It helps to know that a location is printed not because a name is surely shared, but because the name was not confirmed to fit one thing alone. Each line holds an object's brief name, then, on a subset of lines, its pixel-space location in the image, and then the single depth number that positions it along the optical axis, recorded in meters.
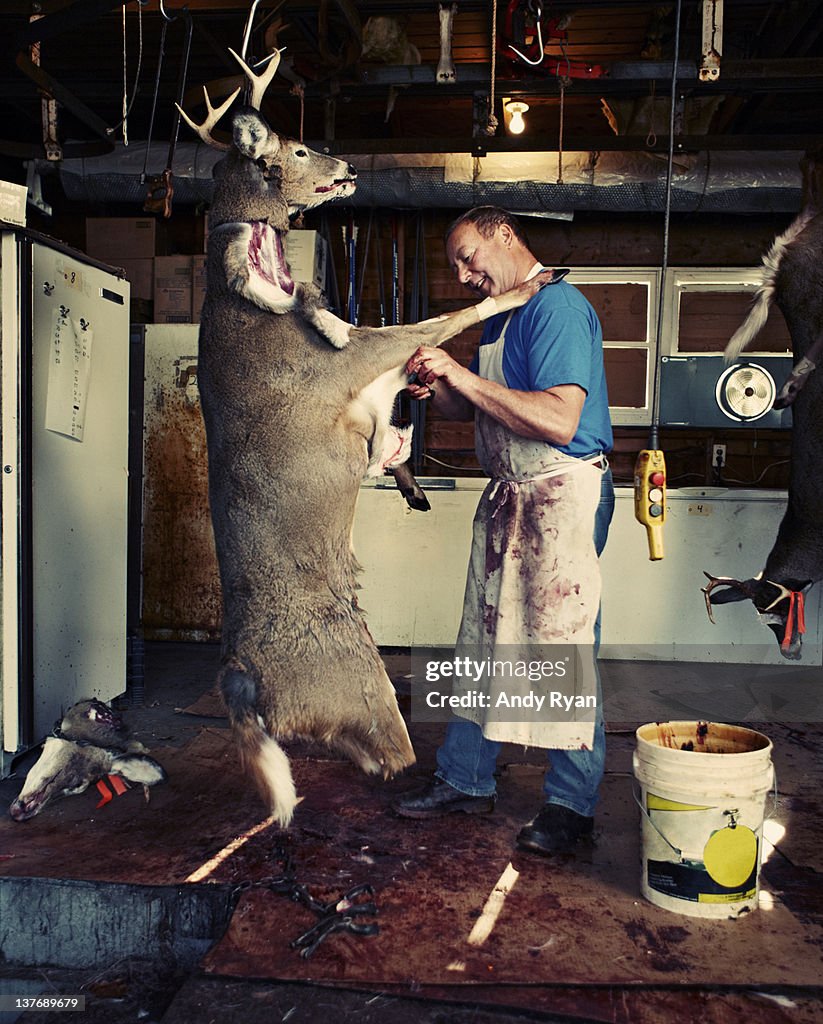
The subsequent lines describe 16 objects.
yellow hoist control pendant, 2.87
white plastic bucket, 2.38
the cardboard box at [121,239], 6.27
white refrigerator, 3.53
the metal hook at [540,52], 4.40
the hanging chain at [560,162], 5.00
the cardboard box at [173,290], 6.19
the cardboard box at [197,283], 6.12
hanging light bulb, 5.28
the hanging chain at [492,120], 4.21
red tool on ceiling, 4.51
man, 2.73
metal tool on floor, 2.28
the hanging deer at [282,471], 2.59
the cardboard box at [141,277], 6.26
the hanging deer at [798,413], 3.46
